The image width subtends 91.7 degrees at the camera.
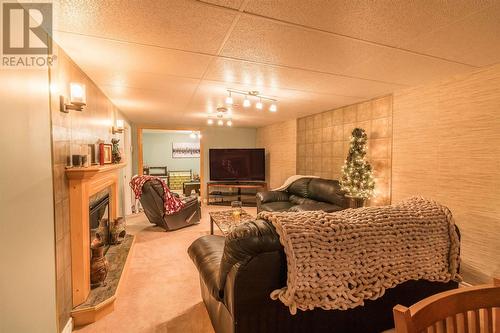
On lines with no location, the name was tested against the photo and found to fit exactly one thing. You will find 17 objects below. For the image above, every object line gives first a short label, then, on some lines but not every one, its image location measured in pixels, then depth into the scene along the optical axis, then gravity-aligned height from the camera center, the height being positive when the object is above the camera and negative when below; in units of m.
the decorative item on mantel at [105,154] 2.75 +0.06
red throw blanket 4.14 -0.59
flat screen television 6.73 -0.13
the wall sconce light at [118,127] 3.85 +0.52
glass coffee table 3.25 -0.89
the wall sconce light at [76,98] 1.92 +0.49
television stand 6.60 -0.97
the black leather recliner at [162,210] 4.09 -0.93
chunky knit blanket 1.31 -0.56
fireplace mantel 1.91 -0.57
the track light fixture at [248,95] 3.25 +0.90
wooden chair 0.71 -0.49
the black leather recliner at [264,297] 1.32 -0.82
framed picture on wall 9.75 +0.38
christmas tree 3.52 -0.19
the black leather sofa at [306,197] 3.97 -0.72
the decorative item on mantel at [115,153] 3.33 +0.08
